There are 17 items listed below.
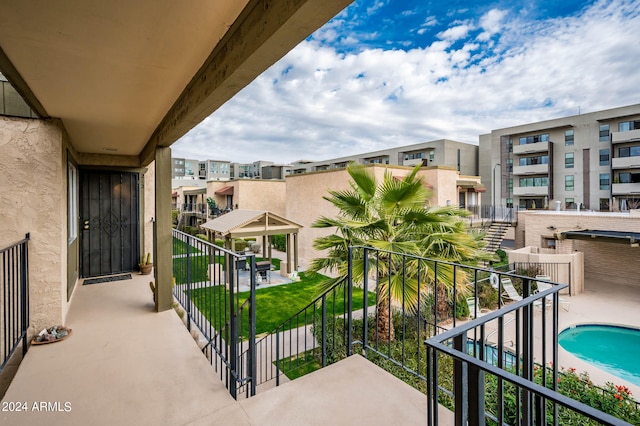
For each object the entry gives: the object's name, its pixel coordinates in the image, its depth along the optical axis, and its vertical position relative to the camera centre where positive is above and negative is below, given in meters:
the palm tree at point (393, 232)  4.80 -0.37
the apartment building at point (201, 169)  52.31 +7.49
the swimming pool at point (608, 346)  7.03 -3.44
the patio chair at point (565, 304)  9.59 -2.95
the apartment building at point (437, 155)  33.53 +6.57
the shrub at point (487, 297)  9.43 -2.67
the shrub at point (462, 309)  8.60 -2.73
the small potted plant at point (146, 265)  6.57 -1.10
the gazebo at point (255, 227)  10.98 -0.57
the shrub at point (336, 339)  5.71 -2.59
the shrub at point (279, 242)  18.41 -1.82
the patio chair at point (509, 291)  10.00 -2.64
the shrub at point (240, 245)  16.30 -1.74
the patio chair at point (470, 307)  8.71 -2.74
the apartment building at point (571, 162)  24.11 +4.22
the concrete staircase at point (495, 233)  15.78 -1.25
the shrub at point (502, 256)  14.15 -2.17
